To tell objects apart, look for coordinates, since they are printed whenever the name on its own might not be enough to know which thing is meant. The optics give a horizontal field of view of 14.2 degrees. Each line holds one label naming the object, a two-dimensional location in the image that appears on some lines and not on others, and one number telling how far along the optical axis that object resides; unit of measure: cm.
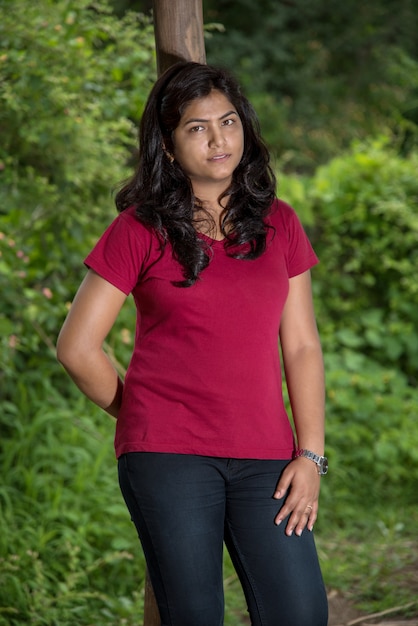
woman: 416
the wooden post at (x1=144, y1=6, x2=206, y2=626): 517
